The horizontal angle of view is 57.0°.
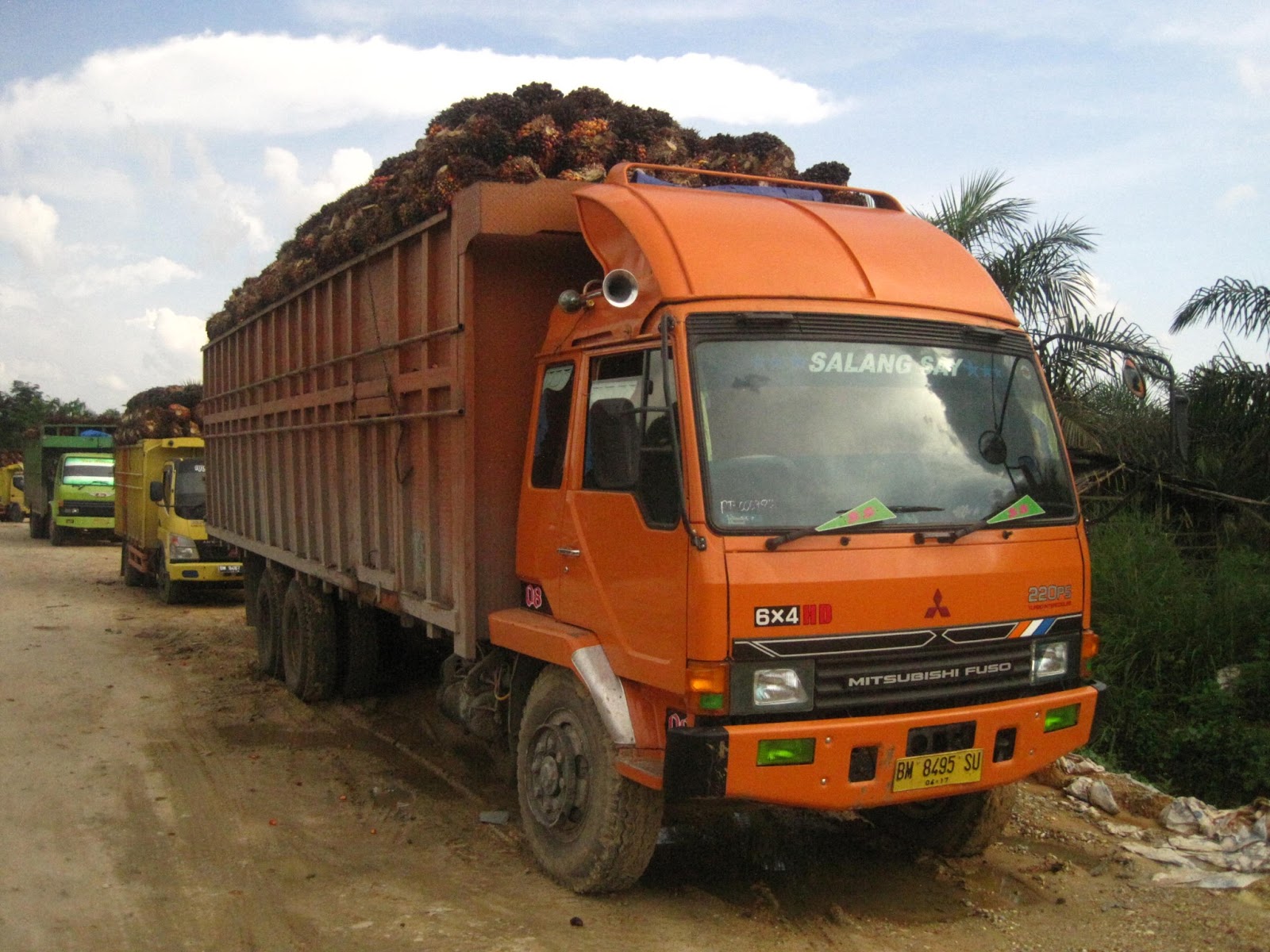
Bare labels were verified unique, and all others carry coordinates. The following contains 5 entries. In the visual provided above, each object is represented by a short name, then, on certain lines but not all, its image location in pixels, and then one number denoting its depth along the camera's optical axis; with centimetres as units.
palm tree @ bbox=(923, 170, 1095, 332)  1082
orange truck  415
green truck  2502
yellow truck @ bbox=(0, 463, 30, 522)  3744
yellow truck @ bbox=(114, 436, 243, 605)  1509
